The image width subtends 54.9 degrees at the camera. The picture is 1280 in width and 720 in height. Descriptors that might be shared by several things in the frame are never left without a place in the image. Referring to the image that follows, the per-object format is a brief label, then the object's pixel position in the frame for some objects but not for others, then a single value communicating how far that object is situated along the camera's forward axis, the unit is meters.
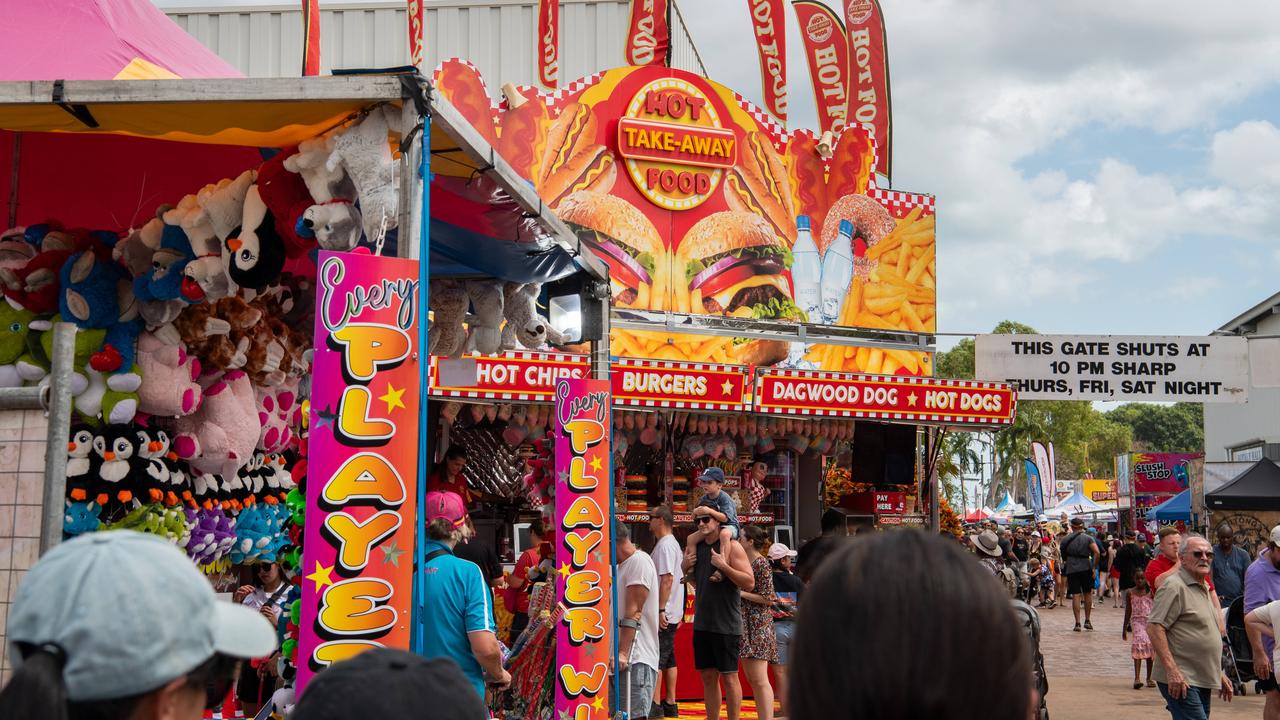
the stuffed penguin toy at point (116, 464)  5.79
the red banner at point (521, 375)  12.71
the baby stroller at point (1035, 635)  6.17
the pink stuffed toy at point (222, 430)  6.38
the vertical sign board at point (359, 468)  4.43
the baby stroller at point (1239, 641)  11.32
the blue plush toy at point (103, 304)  5.82
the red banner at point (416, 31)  15.71
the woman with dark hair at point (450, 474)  11.85
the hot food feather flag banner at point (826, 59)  18.22
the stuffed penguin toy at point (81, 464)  5.69
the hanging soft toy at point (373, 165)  4.86
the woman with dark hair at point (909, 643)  1.68
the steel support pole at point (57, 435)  4.28
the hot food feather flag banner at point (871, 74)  18.39
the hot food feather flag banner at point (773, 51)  17.70
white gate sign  15.64
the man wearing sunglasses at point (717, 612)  9.39
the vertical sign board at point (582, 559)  7.44
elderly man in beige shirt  7.83
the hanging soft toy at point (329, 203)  4.97
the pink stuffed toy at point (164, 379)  5.98
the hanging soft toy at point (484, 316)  8.22
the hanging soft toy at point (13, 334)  5.88
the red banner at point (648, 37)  16.27
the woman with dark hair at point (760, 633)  9.72
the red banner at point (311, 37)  9.64
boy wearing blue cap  9.70
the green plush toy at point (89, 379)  5.77
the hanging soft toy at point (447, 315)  8.12
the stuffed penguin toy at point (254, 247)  5.52
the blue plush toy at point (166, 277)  5.80
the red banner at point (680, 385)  13.38
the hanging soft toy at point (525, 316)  8.34
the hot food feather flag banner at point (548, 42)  16.47
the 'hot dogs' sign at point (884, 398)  14.26
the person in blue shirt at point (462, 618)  5.62
